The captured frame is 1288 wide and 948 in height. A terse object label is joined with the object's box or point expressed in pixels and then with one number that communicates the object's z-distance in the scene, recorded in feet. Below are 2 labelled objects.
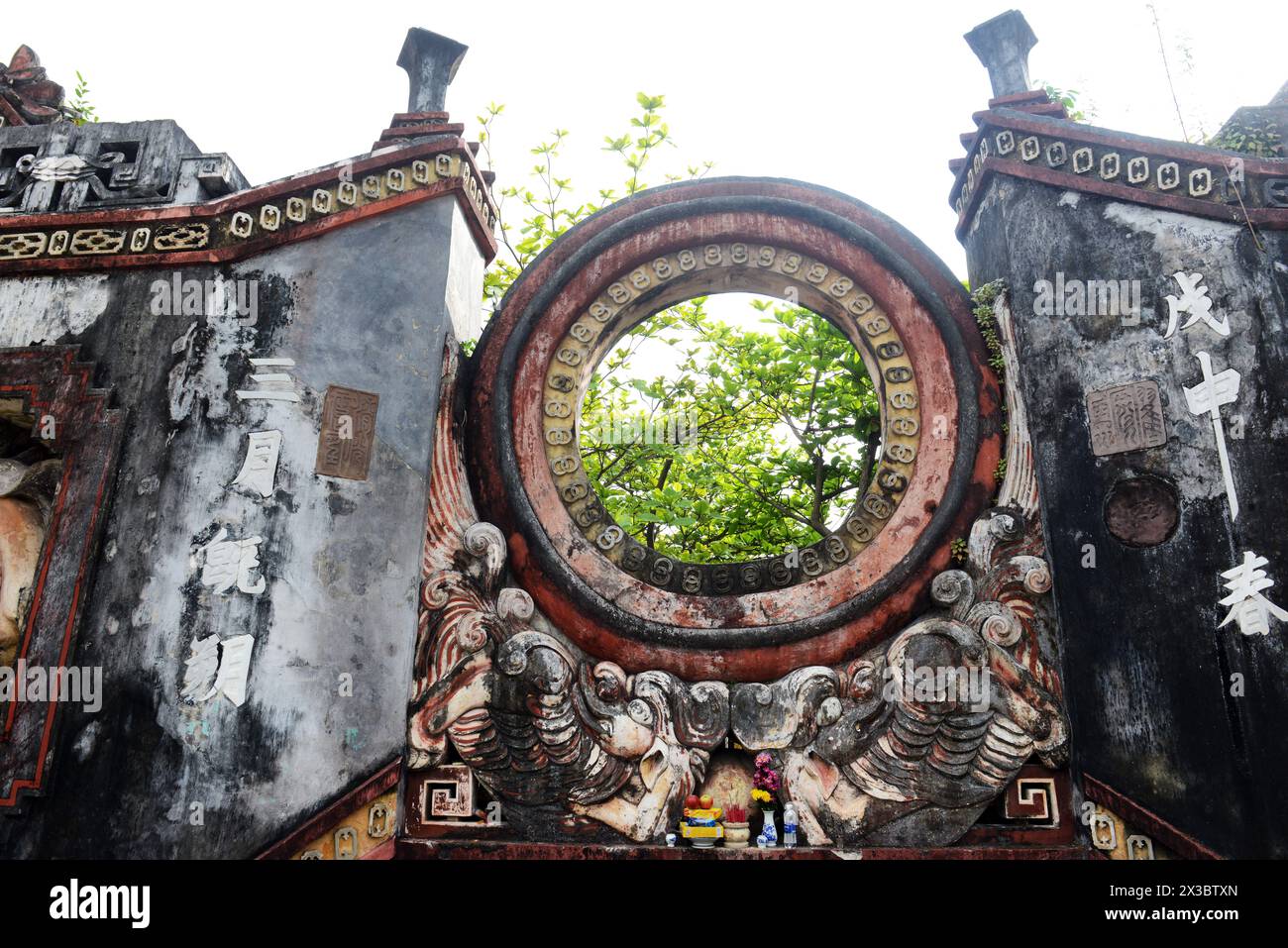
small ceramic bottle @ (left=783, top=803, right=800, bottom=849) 14.66
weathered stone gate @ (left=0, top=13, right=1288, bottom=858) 14.48
